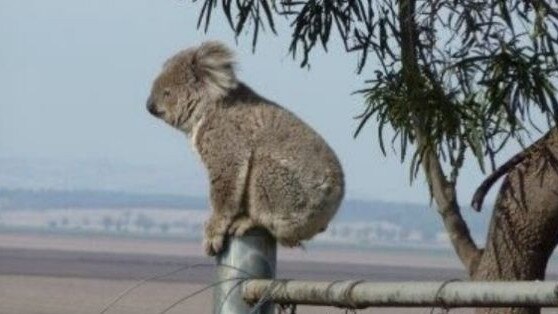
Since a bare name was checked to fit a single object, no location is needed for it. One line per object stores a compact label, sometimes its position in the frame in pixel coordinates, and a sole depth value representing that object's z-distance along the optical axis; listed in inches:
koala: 375.0
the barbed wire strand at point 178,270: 358.0
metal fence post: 362.3
